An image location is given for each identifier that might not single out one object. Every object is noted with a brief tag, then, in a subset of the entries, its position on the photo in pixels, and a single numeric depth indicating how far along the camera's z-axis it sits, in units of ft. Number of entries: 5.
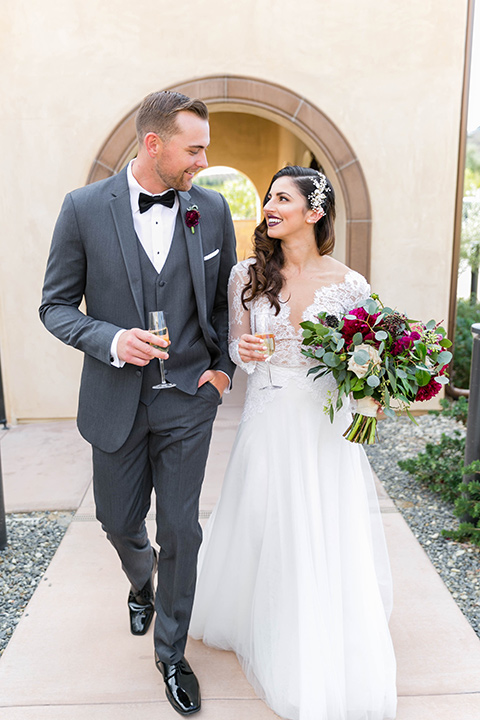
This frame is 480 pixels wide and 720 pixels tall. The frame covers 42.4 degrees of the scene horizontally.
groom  7.66
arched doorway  18.93
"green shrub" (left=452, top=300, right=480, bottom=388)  23.17
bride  7.75
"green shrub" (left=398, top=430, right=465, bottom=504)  14.57
